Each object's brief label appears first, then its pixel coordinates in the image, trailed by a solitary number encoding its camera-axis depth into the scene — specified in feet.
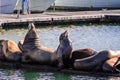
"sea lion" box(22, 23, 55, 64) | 51.52
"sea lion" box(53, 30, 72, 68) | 50.03
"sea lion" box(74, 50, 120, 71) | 47.60
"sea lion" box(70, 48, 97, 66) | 50.15
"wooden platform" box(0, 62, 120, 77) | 47.65
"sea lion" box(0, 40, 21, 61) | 53.67
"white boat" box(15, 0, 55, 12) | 127.85
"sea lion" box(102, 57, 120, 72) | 47.11
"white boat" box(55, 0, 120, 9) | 146.63
